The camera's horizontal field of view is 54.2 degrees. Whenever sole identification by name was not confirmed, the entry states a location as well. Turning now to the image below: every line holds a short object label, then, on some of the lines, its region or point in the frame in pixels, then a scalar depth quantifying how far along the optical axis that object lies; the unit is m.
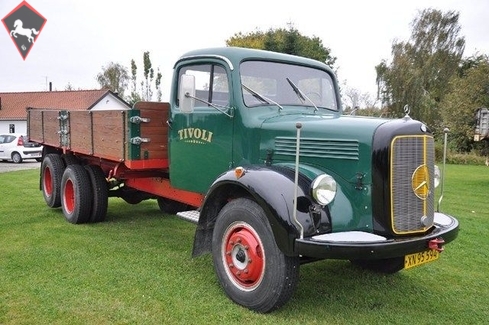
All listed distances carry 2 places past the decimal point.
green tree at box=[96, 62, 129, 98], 52.72
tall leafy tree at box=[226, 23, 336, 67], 27.86
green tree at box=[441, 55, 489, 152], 25.40
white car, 20.97
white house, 36.41
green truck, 3.50
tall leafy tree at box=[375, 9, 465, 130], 33.16
